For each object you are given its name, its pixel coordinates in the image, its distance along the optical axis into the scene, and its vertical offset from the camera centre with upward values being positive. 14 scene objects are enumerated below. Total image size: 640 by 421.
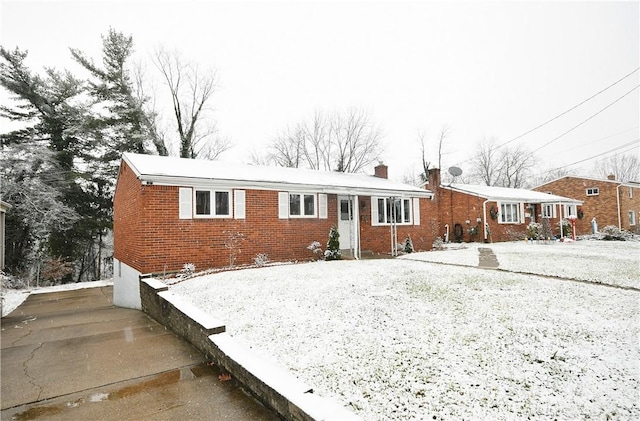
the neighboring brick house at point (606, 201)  27.72 +1.57
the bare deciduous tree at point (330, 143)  33.97 +9.12
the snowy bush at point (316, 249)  12.72 -0.94
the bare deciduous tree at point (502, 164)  44.34 +8.20
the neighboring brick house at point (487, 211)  21.73 +0.76
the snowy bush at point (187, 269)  9.88 -1.28
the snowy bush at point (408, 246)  14.76 -1.06
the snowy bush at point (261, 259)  11.27 -1.17
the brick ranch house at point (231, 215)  9.88 +0.45
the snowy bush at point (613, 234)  21.02 -1.06
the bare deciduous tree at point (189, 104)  26.55 +10.88
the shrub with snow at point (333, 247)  12.26 -0.85
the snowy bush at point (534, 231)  19.84 -0.65
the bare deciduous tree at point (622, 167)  50.25 +8.64
